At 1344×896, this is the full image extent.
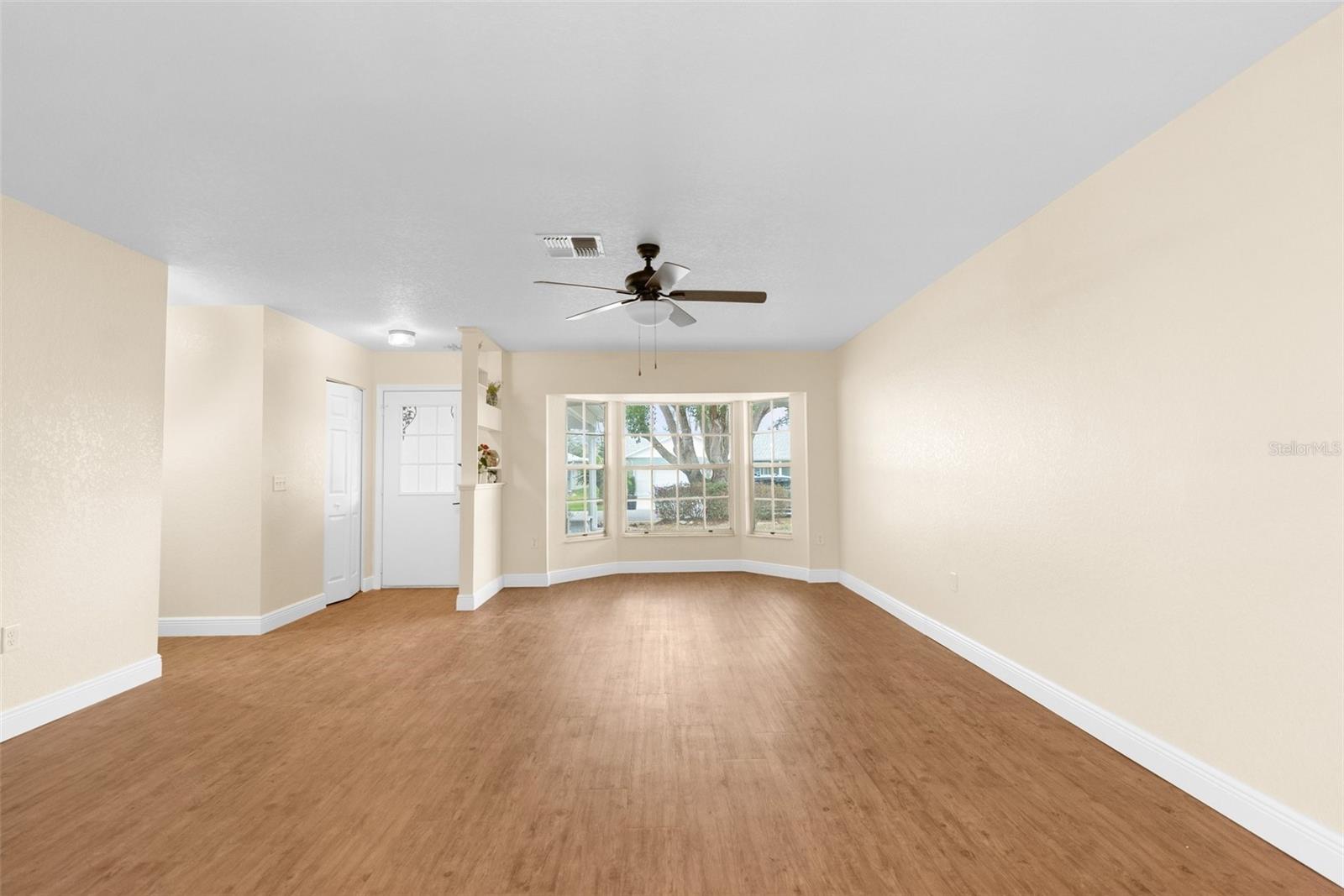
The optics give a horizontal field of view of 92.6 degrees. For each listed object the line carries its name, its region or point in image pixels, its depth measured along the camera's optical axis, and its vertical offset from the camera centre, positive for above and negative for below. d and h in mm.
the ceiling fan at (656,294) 3492 +987
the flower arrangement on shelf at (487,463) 6156 +58
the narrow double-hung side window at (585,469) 7406 -11
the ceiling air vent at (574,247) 3551 +1251
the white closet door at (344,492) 6129 -221
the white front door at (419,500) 6871 -325
